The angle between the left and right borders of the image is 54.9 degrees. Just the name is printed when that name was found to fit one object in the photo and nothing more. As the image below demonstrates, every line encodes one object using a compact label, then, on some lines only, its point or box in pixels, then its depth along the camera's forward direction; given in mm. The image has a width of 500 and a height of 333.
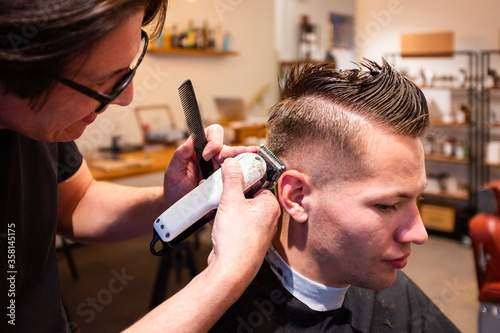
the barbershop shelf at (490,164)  4880
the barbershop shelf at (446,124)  5051
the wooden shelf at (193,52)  5110
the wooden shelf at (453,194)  5141
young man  1215
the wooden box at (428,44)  5008
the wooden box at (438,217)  5145
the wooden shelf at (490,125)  4812
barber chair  2348
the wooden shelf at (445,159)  5133
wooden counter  3556
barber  828
